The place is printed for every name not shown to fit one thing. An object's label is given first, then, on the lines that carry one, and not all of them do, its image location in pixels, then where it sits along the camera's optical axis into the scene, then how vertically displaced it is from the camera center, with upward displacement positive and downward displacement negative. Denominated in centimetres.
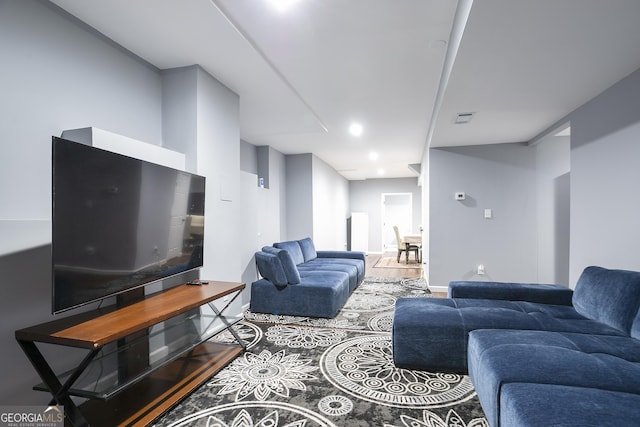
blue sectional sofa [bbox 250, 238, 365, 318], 366 -91
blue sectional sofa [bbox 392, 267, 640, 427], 125 -76
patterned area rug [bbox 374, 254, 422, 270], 761 -128
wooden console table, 150 -91
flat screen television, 150 -6
